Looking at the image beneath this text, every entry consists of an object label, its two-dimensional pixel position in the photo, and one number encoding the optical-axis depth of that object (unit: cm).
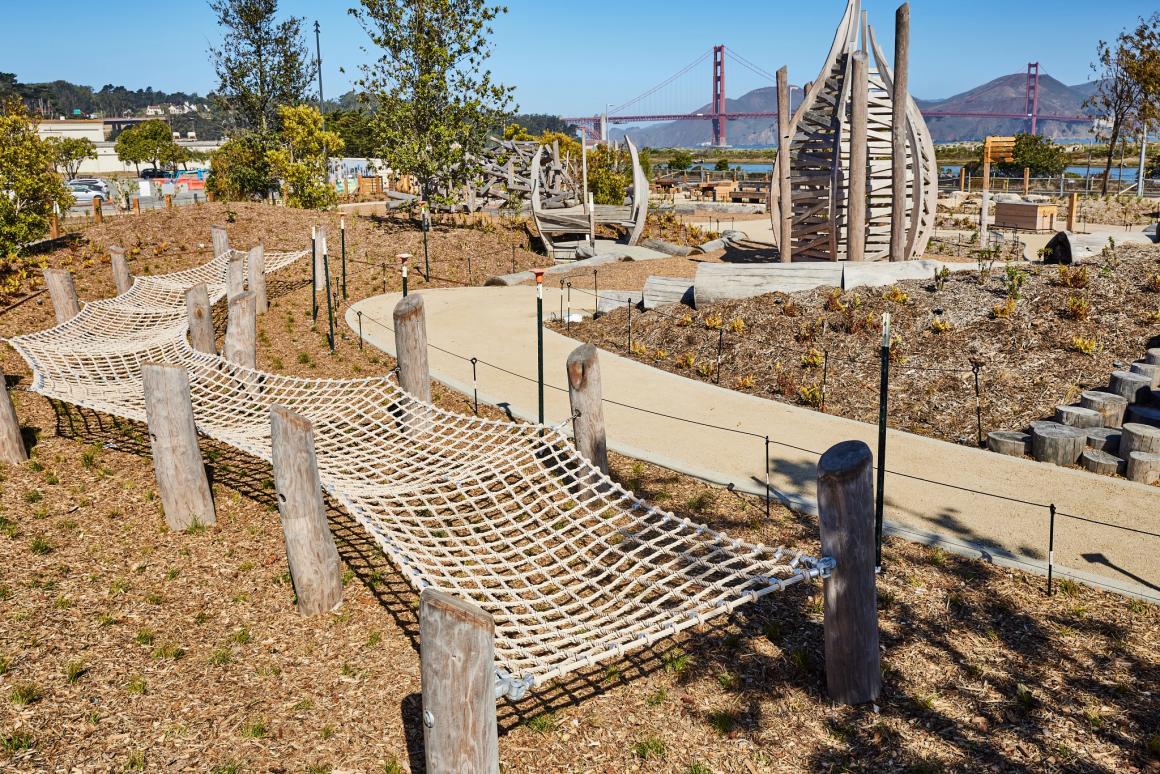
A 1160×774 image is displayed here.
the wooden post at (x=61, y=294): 1186
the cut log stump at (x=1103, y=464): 734
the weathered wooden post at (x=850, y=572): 439
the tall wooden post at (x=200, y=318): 991
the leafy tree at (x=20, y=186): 1420
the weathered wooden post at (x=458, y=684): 341
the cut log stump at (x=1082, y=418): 788
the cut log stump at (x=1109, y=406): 799
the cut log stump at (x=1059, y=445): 759
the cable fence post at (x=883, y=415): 551
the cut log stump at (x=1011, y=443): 782
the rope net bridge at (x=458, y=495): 443
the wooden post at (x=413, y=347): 812
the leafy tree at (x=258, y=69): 2827
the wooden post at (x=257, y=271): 1384
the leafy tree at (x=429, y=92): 2108
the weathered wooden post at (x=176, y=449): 653
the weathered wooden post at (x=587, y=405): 687
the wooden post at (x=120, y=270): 1361
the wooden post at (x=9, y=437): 784
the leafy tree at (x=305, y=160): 2436
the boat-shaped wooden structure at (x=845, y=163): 1438
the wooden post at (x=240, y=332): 959
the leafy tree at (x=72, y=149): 5612
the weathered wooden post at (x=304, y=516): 541
